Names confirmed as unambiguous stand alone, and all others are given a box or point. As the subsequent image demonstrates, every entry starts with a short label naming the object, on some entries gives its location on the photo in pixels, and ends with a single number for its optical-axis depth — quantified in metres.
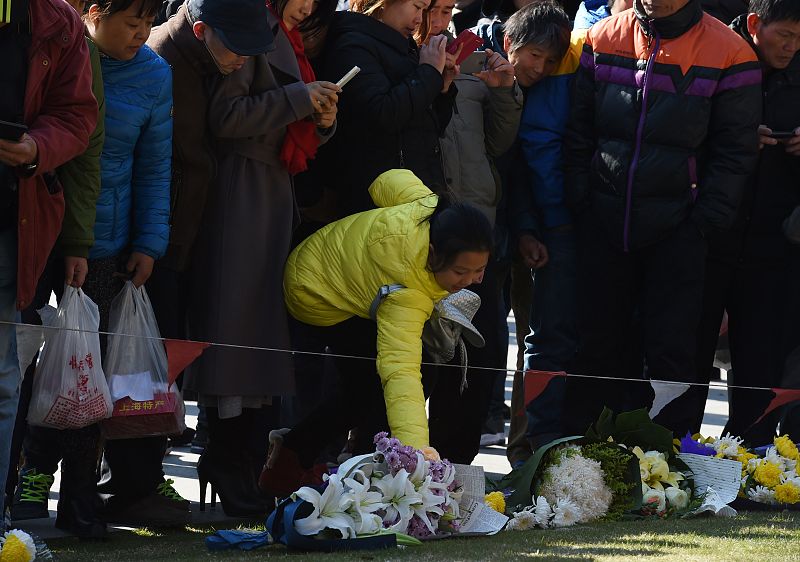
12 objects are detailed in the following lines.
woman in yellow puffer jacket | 10.37
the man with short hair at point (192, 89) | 10.62
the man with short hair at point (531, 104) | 13.36
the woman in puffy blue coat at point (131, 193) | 10.35
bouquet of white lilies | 9.12
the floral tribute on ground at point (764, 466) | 11.74
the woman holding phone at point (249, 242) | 11.01
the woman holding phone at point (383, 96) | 11.73
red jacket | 8.87
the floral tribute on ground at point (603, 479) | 10.70
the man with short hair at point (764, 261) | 13.34
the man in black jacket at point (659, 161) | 12.73
